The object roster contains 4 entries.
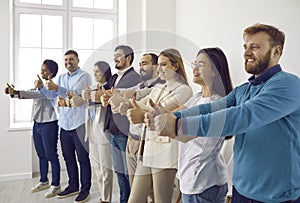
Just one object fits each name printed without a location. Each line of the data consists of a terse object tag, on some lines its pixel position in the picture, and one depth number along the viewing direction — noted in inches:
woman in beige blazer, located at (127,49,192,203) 60.5
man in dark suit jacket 71.4
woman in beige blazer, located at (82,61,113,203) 92.2
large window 148.1
